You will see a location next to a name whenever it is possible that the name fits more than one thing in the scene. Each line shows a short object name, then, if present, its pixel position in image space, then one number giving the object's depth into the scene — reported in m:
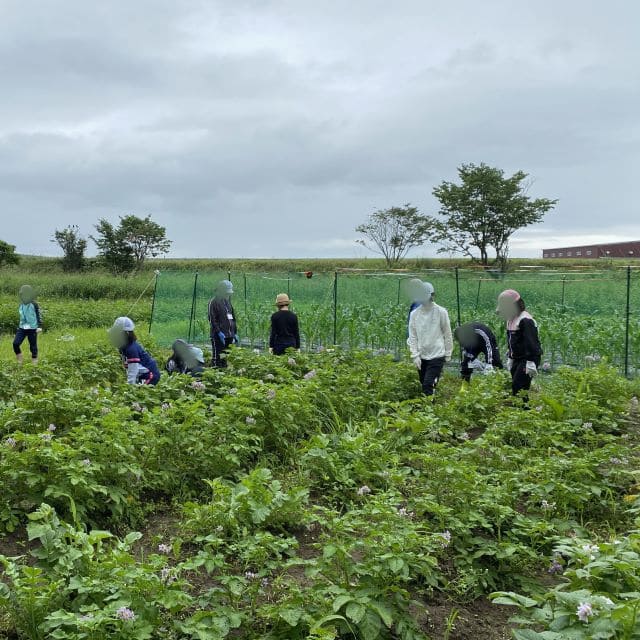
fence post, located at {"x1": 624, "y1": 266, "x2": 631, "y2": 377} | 9.84
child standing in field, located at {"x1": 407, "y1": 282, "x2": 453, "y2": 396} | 7.27
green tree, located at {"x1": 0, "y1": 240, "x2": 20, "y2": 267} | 37.22
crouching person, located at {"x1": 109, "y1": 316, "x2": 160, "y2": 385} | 6.91
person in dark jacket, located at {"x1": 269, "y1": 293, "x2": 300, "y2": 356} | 8.75
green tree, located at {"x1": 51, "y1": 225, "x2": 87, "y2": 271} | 37.53
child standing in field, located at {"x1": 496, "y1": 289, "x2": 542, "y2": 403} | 6.84
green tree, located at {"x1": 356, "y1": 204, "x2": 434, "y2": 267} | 41.78
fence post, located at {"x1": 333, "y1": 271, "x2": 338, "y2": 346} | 12.03
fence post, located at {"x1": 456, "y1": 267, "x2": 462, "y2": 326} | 11.19
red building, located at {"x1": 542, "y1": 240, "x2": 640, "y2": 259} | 52.31
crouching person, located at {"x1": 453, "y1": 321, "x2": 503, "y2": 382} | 8.25
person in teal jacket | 11.34
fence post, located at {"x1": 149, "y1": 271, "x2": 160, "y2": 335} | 14.16
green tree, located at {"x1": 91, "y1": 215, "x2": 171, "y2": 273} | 37.31
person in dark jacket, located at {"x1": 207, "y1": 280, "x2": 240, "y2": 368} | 9.09
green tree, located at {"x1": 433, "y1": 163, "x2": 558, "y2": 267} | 35.56
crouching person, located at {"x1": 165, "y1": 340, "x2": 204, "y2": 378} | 7.70
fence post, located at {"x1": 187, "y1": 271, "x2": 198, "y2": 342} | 13.76
